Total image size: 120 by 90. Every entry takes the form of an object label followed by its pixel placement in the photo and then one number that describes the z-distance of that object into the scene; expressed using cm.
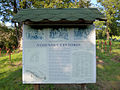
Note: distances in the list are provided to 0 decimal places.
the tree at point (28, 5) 1113
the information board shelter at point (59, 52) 293
